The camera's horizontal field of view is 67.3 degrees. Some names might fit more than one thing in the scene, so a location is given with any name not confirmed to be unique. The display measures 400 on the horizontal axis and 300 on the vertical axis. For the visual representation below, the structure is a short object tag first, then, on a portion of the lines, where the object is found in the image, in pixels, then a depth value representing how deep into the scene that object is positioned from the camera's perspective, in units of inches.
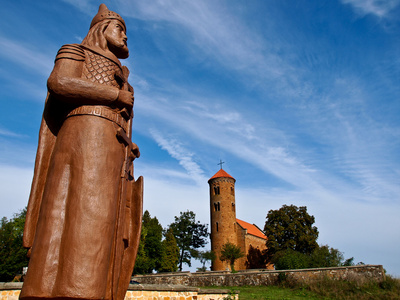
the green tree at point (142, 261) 1261.0
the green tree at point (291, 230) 1574.8
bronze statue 101.8
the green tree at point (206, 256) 1827.0
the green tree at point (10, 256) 837.2
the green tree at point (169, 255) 1591.9
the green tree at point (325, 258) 1109.7
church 1915.6
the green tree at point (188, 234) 1964.8
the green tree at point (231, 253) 1716.3
